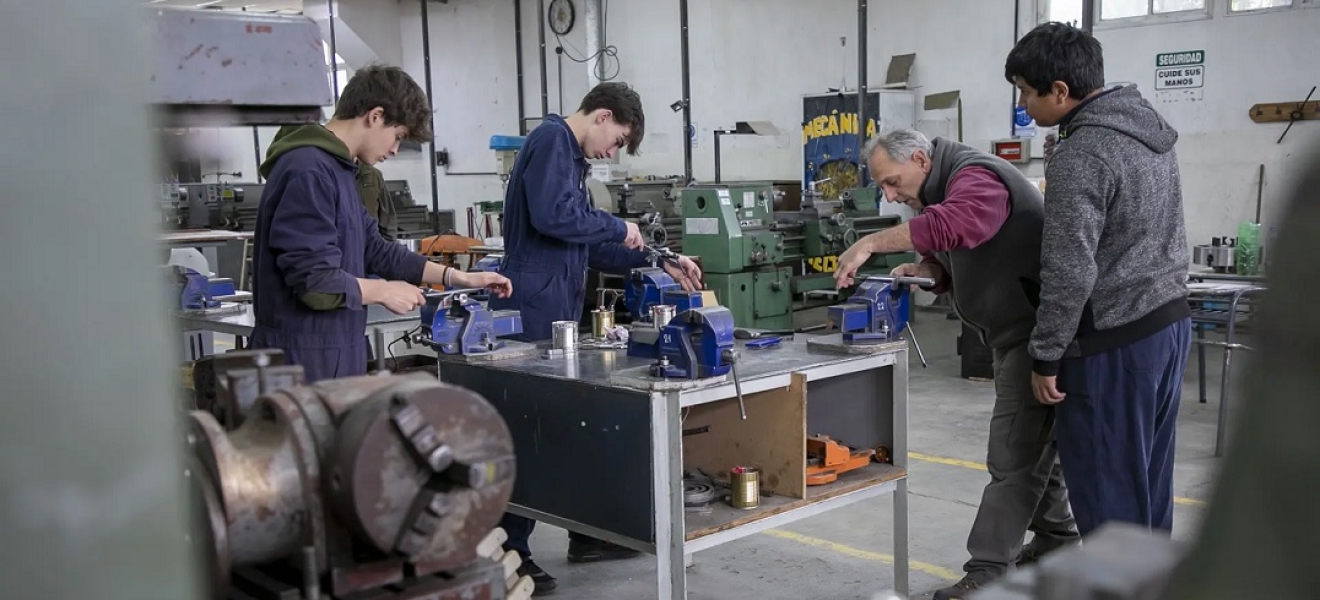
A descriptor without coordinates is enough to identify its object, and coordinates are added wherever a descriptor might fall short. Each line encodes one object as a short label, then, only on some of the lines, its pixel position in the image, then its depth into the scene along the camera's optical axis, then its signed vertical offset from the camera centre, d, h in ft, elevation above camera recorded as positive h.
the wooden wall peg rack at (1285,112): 18.83 +1.55
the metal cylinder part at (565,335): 8.32 -0.93
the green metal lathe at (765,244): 17.29 -0.56
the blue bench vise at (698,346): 6.81 -0.85
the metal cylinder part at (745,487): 7.31 -1.88
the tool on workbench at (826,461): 7.77 -1.84
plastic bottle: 14.37 -0.65
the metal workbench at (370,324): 10.61 -1.04
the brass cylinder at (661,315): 8.00 -0.76
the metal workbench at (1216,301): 12.43 -1.20
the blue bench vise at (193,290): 11.62 -0.74
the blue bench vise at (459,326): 7.80 -0.80
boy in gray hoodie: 6.76 -0.47
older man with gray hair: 7.48 -0.52
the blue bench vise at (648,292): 8.82 -0.65
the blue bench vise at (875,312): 7.86 -0.76
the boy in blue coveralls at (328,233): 6.82 -0.09
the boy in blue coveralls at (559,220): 9.02 -0.05
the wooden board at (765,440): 7.37 -1.62
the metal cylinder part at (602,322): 8.89 -0.89
